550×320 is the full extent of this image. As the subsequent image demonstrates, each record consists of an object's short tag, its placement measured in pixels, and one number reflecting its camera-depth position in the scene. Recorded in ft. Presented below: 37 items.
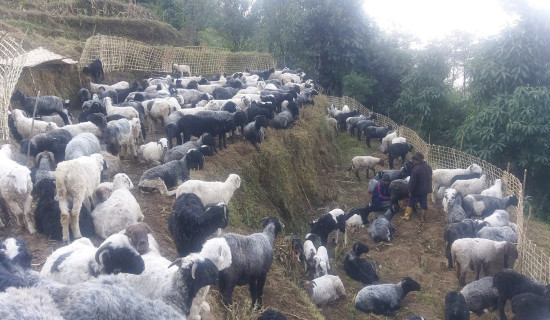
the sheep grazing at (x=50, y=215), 20.01
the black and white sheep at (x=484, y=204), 37.14
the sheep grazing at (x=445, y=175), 43.69
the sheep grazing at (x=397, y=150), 57.31
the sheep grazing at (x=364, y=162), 54.85
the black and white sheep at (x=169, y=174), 27.32
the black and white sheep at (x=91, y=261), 13.83
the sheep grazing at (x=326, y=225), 34.94
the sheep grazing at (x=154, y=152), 33.50
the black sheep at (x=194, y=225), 19.66
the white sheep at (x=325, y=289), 26.91
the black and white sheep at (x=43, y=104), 38.46
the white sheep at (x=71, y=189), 19.44
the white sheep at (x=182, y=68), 75.00
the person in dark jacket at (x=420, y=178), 37.63
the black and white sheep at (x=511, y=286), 23.77
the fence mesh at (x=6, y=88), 28.04
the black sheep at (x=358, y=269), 31.12
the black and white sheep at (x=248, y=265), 19.07
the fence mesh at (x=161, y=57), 62.44
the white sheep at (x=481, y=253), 28.78
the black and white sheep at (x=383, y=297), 26.86
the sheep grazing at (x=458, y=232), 32.45
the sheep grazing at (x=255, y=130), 38.68
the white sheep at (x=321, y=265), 30.07
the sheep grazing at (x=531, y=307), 21.57
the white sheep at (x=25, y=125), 32.32
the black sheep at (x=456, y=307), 23.52
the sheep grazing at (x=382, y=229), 37.93
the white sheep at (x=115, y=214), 20.42
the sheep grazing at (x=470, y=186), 41.46
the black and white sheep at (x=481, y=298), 26.07
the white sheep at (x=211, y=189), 24.86
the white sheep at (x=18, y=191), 19.27
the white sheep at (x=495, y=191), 39.27
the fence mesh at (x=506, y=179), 27.04
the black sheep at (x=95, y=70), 56.49
